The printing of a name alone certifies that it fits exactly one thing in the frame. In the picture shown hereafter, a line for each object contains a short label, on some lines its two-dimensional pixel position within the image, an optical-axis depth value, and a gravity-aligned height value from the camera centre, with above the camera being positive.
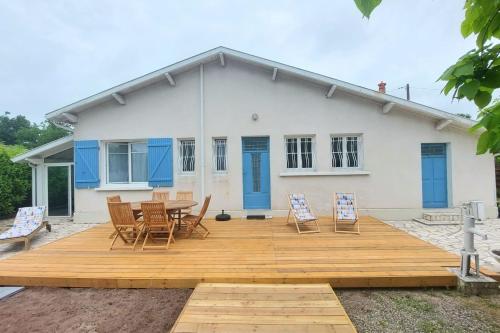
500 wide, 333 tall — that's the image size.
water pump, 3.31 -1.04
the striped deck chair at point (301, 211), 5.89 -1.00
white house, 7.55 +0.86
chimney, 9.16 +3.12
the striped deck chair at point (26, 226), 5.62 -1.29
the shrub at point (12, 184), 9.37 -0.36
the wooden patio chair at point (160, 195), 7.00 -0.62
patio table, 5.04 -0.70
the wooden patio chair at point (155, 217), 4.59 -0.84
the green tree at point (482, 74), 0.90 +0.35
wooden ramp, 2.37 -1.47
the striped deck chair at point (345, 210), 5.99 -0.97
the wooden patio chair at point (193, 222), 5.38 -1.07
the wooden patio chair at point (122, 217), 4.69 -0.83
